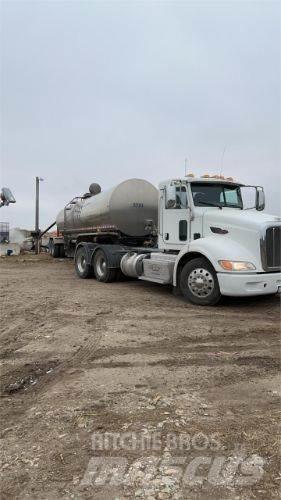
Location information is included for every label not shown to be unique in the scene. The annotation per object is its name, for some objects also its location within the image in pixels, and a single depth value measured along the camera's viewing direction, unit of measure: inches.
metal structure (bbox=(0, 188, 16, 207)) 906.7
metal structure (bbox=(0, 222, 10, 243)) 1477.0
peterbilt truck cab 335.6
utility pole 1115.3
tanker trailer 507.5
